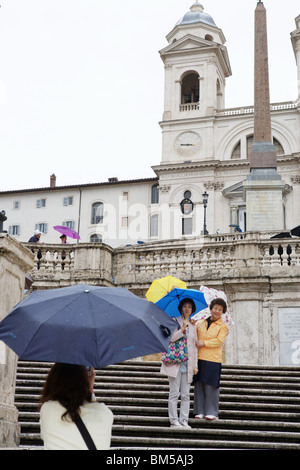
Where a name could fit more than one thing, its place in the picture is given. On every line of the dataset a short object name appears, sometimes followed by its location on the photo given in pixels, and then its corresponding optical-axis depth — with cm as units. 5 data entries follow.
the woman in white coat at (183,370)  831
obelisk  2684
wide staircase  770
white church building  5259
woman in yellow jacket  854
